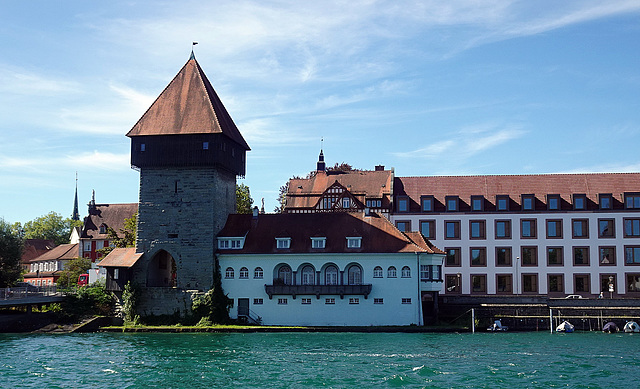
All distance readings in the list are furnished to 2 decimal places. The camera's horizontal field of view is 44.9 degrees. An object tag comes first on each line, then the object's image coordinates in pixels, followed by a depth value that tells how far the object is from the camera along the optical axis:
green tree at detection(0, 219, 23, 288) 67.94
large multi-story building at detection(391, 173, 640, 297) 70.00
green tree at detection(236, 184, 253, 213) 80.44
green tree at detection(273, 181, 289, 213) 91.22
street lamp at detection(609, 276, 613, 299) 68.21
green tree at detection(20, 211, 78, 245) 136.12
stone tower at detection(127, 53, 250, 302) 60.12
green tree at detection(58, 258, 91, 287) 89.38
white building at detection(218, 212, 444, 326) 57.56
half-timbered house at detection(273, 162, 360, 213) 86.50
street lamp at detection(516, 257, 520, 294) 70.50
